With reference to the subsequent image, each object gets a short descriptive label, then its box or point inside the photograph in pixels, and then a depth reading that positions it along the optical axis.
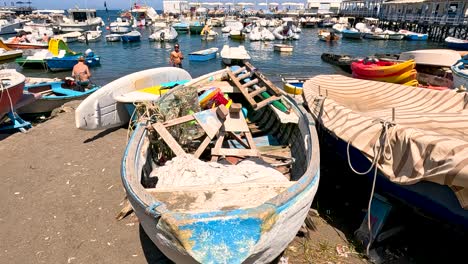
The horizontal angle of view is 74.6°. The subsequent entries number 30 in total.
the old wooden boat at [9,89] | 9.59
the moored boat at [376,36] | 50.10
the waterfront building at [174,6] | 94.81
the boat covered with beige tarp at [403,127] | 3.98
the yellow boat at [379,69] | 13.12
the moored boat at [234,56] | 23.05
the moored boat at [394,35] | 48.85
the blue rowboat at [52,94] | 12.08
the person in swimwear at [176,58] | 16.52
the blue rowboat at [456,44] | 35.25
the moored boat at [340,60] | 25.55
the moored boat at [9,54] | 26.42
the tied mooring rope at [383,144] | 4.80
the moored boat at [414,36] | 47.52
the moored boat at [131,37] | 44.62
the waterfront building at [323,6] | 92.88
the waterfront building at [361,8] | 72.31
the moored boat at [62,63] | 23.56
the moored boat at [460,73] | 12.34
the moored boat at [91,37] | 45.69
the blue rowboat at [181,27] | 58.78
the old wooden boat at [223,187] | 3.15
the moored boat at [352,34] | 51.06
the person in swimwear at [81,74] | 13.90
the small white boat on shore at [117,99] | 8.84
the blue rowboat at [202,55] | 28.42
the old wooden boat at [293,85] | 13.43
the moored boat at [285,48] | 36.12
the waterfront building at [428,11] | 43.38
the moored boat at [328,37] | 47.78
